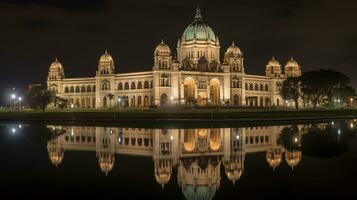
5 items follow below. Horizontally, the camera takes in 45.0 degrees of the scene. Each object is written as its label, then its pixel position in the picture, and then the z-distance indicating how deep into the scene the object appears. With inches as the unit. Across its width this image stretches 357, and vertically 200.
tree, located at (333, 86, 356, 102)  3922.0
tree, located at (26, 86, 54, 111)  3257.9
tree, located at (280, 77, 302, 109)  3914.9
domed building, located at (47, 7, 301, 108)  4158.5
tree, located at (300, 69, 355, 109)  3417.8
